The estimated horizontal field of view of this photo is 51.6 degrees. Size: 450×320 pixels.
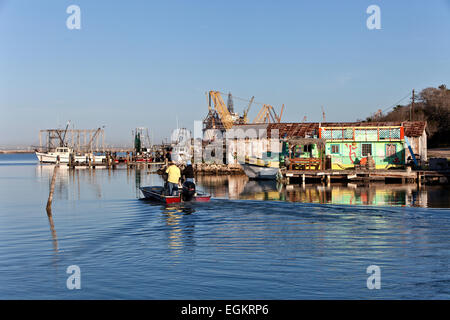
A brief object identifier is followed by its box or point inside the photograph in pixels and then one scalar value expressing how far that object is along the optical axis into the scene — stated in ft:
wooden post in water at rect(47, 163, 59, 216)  78.02
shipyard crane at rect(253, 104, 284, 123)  341.21
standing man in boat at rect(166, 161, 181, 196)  76.95
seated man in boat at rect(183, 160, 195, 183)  87.30
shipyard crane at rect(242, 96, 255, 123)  329.42
